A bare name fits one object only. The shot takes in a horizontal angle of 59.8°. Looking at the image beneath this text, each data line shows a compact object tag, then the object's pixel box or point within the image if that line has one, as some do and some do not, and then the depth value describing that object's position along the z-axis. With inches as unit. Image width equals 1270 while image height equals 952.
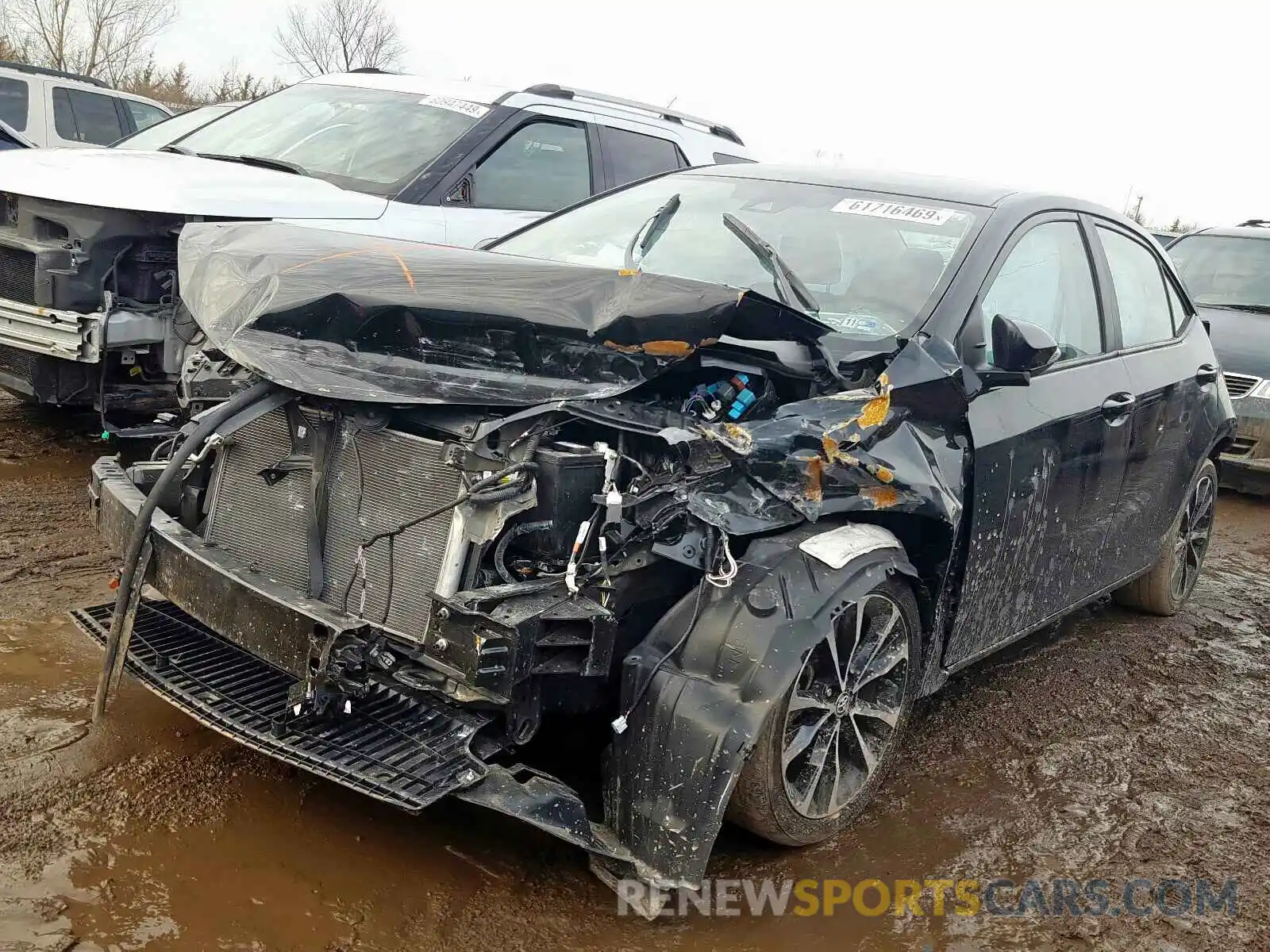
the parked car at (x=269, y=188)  211.9
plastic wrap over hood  114.2
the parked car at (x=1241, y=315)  316.8
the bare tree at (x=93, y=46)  1091.9
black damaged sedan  106.0
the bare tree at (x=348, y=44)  1539.1
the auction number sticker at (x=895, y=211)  152.5
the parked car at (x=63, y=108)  438.6
